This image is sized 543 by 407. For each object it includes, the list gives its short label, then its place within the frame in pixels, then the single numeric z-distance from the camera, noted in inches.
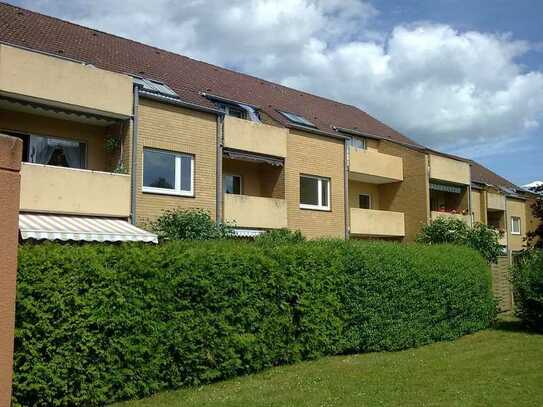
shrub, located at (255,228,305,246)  665.4
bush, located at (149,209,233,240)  821.9
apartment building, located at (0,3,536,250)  756.0
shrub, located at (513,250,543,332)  795.4
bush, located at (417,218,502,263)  1173.1
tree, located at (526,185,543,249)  1011.9
